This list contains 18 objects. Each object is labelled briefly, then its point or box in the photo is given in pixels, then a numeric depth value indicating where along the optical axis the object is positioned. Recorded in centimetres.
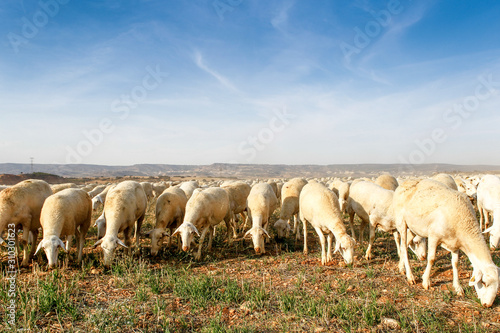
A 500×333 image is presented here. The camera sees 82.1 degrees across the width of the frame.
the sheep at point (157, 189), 2487
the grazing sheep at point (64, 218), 742
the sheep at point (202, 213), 870
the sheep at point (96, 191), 2022
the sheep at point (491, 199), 800
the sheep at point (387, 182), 1429
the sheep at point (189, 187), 1488
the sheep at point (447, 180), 1356
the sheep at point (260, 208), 919
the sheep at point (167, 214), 906
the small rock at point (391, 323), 457
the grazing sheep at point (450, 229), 531
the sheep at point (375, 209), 812
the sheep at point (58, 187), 1461
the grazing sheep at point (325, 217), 763
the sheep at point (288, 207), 1092
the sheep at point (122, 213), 778
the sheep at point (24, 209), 810
